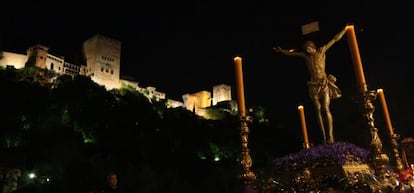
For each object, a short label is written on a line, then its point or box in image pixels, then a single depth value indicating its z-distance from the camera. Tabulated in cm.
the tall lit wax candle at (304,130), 734
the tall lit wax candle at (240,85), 493
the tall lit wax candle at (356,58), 454
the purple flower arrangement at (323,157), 512
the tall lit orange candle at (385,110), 650
